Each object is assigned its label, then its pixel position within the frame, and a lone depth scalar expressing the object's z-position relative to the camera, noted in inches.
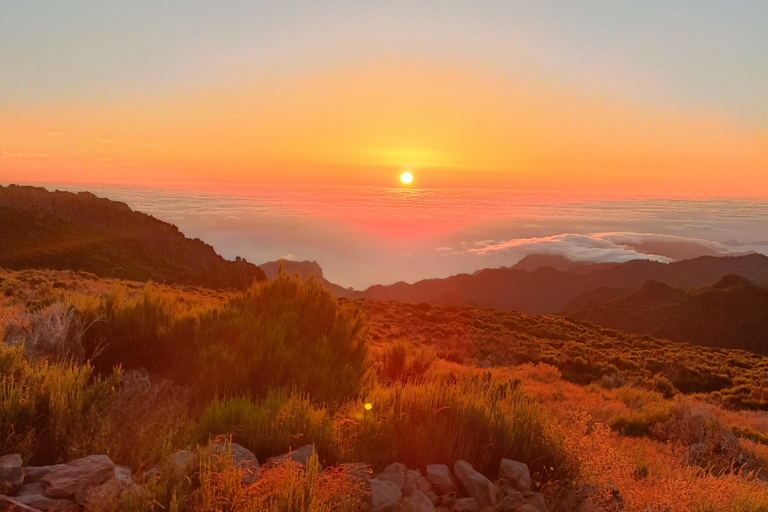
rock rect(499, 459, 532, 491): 190.4
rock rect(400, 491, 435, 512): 162.9
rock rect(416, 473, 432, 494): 178.5
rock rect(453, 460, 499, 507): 177.5
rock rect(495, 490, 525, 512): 171.9
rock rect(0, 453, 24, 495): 137.4
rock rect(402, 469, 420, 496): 175.9
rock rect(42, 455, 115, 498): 138.3
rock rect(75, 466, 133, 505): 133.7
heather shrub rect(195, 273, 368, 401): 279.3
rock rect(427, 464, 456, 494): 181.8
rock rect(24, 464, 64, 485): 146.5
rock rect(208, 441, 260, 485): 150.7
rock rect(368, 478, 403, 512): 157.2
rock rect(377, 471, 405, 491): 177.8
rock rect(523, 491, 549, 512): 176.7
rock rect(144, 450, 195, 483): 140.7
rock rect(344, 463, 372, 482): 163.9
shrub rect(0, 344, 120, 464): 171.3
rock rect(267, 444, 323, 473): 166.6
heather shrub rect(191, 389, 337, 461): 184.9
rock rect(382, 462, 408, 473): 186.5
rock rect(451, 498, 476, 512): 171.8
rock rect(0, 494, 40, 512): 127.6
